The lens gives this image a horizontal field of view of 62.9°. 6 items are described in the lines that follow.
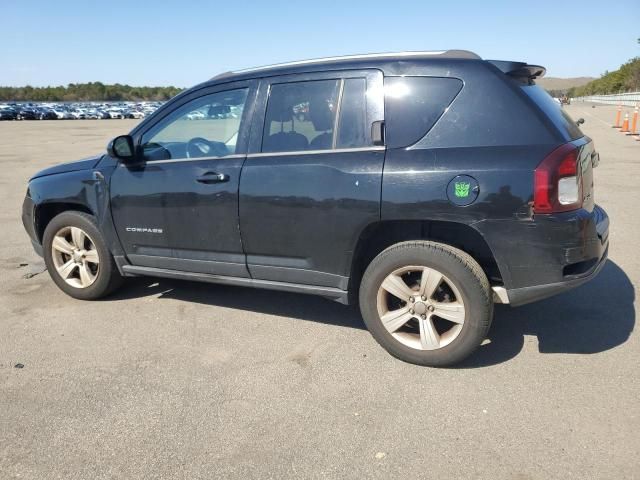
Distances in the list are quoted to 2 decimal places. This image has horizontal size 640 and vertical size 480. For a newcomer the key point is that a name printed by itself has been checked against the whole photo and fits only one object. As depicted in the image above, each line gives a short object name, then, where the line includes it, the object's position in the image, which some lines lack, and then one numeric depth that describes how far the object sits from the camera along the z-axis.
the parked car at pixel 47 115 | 58.48
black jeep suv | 3.03
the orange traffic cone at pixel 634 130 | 20.31
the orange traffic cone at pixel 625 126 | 21.58
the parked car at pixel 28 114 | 56.97
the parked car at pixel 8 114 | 55.25
